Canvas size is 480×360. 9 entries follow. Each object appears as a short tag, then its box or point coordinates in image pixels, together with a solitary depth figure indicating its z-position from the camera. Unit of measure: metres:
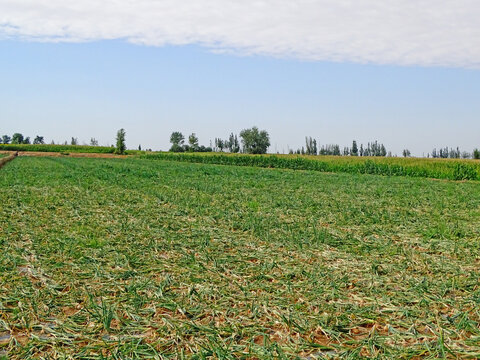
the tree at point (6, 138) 164.38
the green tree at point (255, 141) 126.00
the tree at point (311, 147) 125.46
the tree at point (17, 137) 153.07
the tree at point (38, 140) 155.02
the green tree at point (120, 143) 99.25
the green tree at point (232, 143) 132.07
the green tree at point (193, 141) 117.69
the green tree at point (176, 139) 125.93
